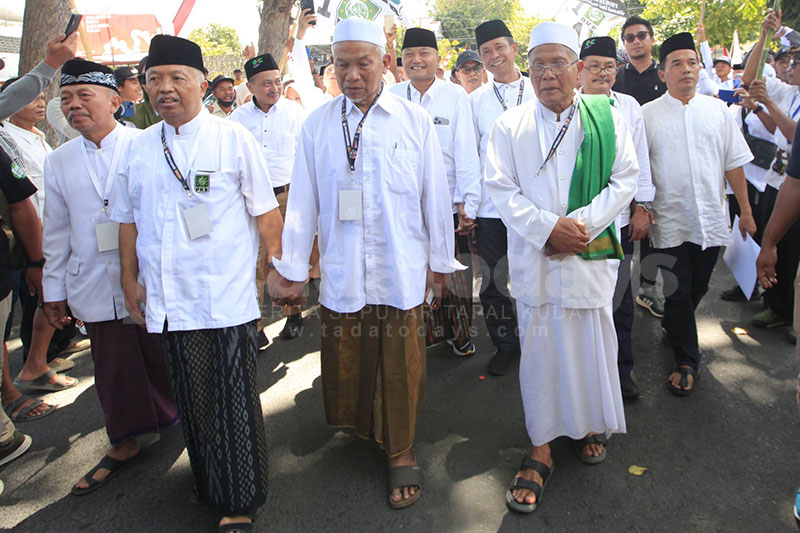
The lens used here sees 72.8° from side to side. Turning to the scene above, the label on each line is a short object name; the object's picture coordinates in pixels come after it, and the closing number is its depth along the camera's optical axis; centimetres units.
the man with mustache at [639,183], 347
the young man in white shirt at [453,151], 395
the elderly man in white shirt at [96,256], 286
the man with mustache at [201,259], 242
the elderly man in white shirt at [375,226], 264
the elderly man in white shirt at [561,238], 258
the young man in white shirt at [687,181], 345
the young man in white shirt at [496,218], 404
